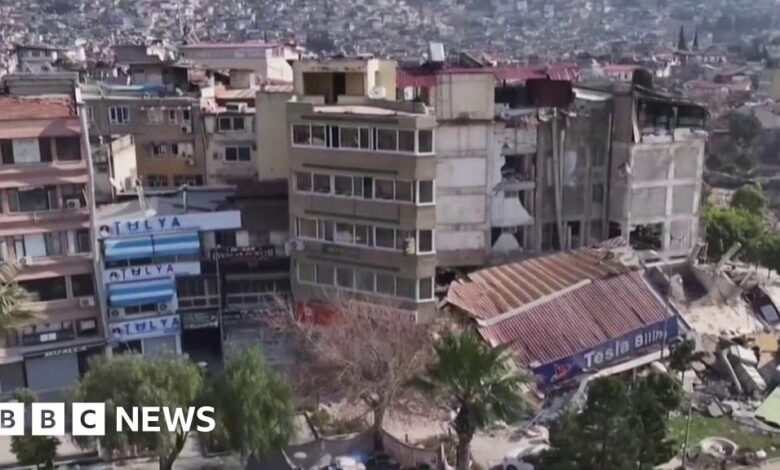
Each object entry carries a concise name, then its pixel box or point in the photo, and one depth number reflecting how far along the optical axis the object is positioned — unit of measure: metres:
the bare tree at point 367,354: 28.31
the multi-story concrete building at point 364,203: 31.88
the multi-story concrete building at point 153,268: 34.25
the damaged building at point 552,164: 36.66
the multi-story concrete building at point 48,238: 32.31
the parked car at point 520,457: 27.62
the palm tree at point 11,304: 28.31
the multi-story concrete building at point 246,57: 64.12
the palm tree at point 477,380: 22.45
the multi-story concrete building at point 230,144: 43.19
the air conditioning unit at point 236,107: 43.67
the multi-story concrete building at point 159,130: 43.72
